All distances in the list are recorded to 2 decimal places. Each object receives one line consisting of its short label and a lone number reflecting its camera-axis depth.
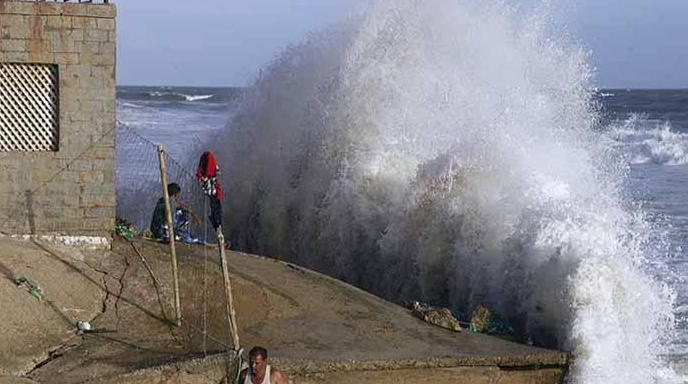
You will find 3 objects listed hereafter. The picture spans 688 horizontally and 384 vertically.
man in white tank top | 16.84
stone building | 22.50
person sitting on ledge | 25.44
